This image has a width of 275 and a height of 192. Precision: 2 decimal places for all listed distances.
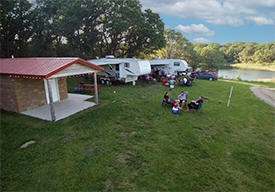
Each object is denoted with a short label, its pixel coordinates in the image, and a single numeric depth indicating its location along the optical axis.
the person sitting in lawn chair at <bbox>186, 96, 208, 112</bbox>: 8.41
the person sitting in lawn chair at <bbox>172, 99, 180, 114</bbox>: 8.18
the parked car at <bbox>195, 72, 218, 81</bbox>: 21.88
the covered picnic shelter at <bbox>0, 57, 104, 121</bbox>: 6.90
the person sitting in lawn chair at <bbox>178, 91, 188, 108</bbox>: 8.94
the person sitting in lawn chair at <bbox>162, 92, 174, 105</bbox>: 9.24
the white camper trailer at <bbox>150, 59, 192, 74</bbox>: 21.12
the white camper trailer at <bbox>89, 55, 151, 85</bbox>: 14.83
